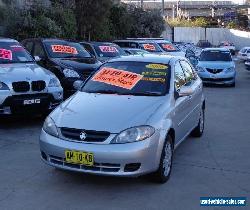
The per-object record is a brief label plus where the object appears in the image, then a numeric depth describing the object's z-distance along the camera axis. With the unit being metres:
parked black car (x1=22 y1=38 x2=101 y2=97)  10.87
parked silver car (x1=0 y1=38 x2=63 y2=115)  8.26
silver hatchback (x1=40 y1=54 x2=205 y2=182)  5.05
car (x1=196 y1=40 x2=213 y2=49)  46.03
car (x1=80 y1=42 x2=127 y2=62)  15.00
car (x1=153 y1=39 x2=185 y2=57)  20.98
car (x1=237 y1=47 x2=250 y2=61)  30.09
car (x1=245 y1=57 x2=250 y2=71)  21.27
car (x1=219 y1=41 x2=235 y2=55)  48.66
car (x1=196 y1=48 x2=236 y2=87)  16.97
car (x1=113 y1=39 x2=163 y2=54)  20.45
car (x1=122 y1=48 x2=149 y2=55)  17.73
